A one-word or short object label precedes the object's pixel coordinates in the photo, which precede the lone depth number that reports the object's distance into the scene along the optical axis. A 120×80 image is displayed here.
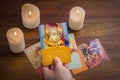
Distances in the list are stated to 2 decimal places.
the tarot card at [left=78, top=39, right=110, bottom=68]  1.13
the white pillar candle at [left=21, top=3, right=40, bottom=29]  1.16
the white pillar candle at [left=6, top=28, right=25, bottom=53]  1.07
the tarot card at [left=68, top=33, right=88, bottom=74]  1.11
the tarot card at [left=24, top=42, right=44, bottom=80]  1.10
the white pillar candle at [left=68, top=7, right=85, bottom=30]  1.16
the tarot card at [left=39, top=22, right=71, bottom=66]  1.08
